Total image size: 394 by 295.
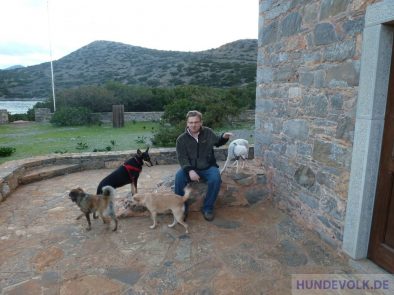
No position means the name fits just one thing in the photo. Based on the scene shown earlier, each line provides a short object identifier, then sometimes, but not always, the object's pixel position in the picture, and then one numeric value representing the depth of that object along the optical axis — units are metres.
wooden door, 2.60
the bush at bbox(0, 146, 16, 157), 7.78
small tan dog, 3.65
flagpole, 18.47
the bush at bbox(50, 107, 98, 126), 15.16
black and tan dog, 4.22
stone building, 2.64
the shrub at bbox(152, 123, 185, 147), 9.53
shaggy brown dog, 3.69
